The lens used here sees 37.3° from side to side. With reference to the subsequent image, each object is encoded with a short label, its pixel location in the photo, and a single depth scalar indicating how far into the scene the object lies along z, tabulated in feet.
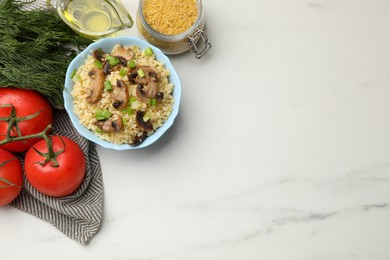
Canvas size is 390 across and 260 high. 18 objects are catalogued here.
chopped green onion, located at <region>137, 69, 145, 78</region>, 4.40
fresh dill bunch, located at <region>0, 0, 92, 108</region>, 4.39
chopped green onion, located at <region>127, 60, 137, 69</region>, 4.45
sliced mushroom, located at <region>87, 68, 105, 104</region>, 4.40
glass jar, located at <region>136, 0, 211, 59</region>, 4.64
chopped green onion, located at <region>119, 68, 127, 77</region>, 4.44
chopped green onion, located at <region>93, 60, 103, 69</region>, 4.48
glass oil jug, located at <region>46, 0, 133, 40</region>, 4.61
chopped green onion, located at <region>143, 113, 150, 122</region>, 4.43
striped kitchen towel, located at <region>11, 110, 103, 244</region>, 4.52
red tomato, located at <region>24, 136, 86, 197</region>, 4.25
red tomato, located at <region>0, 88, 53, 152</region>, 4.35
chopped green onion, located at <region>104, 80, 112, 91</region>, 4.40
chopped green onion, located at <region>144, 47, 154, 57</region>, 4.57
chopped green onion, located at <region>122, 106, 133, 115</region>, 4.42
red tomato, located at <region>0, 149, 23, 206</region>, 4.23
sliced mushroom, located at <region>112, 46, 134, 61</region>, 4.53
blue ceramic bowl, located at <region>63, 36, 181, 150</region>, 4.44
